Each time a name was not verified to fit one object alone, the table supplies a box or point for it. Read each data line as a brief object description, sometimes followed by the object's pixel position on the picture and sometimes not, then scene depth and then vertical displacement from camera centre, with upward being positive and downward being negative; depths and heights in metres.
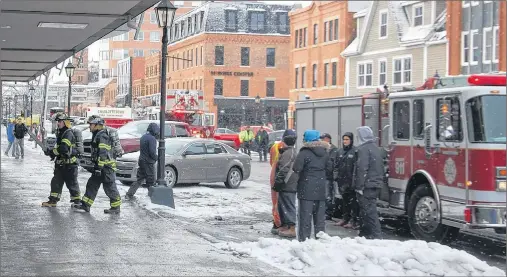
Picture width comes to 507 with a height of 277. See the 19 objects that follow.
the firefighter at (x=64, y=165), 15.75 -0.84
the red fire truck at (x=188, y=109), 45.91 +0.67
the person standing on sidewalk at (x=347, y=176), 14.91 -0.94
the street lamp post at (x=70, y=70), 32.47 +1.95
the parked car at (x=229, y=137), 48.44 -0.87
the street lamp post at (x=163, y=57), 16.84 +1.29
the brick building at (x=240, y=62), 74.19 +5.35
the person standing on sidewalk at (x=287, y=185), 13.41 -0.99
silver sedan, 22.11 -1.14
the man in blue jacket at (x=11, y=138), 34.79 -0.76
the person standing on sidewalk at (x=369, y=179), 12.98 -0.84
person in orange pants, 13.95 -1.20
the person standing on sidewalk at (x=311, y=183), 12.27 -0.87
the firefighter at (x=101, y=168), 15.15 -0.85
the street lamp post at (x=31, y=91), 40.19 +1.40
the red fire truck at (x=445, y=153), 12.12 -0.43
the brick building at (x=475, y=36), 38.09 +4.15
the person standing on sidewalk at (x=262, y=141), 43.31 -0.95
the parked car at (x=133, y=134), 26.39 -0.44
